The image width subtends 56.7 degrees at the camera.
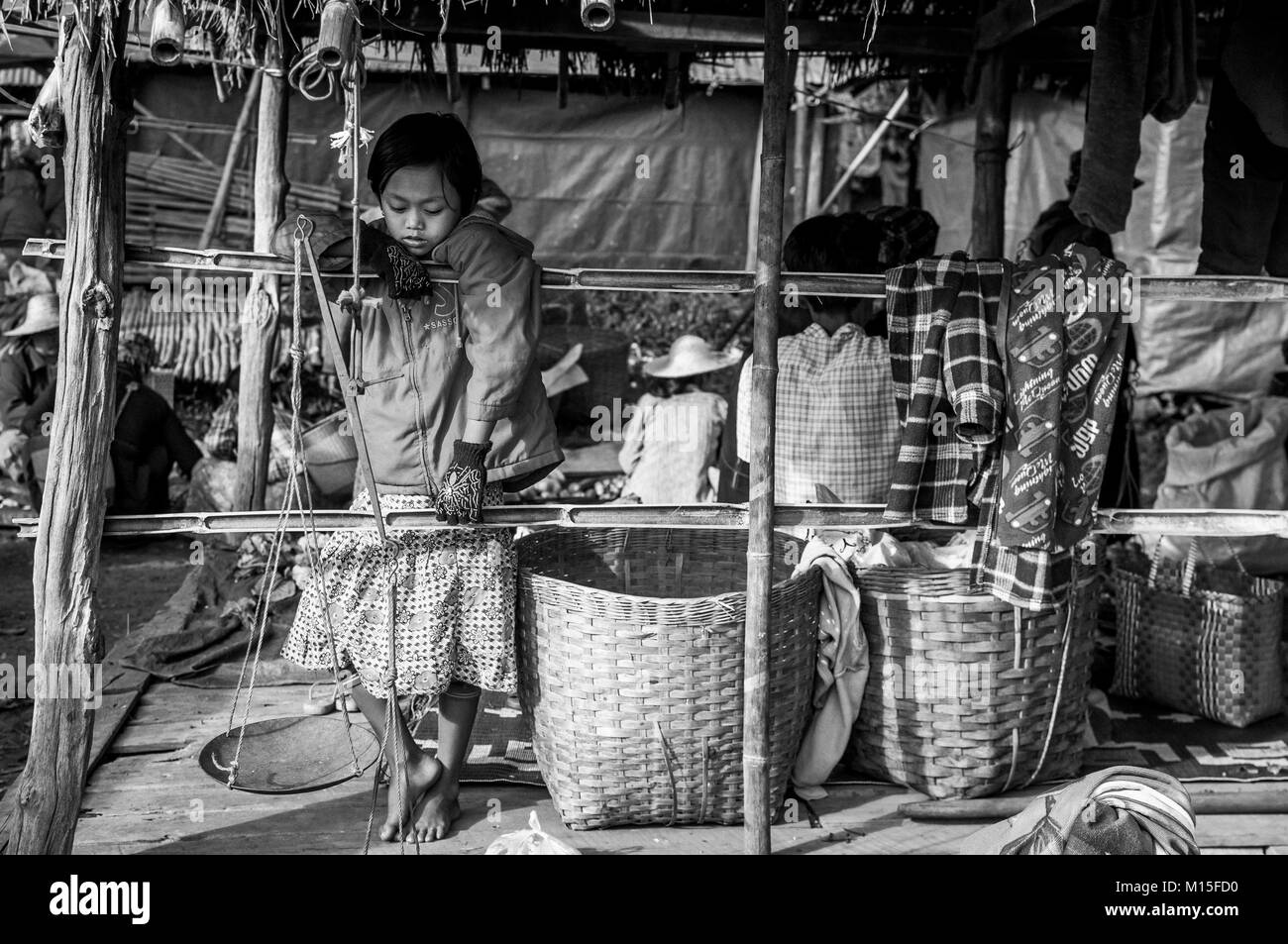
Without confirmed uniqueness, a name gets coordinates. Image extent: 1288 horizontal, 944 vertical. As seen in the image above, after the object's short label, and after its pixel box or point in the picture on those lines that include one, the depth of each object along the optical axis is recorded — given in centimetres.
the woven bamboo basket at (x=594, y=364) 837
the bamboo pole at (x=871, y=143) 838
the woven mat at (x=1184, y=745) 382
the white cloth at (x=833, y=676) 348
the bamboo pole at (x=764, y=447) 291
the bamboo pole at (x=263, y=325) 546
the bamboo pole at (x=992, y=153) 490
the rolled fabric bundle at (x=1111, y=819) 254
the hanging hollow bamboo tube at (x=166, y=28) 270
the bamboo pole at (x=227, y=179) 808
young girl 311
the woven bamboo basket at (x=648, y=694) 320
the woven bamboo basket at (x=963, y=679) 342
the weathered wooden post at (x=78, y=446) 284
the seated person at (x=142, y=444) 582
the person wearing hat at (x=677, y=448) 627
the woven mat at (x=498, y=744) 370
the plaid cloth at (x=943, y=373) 317
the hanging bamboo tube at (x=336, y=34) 256
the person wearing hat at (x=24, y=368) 712
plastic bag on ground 264
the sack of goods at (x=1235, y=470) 617
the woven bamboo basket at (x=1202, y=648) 413
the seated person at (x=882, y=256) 421
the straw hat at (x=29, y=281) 814
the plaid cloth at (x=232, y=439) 741
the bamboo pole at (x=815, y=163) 912
